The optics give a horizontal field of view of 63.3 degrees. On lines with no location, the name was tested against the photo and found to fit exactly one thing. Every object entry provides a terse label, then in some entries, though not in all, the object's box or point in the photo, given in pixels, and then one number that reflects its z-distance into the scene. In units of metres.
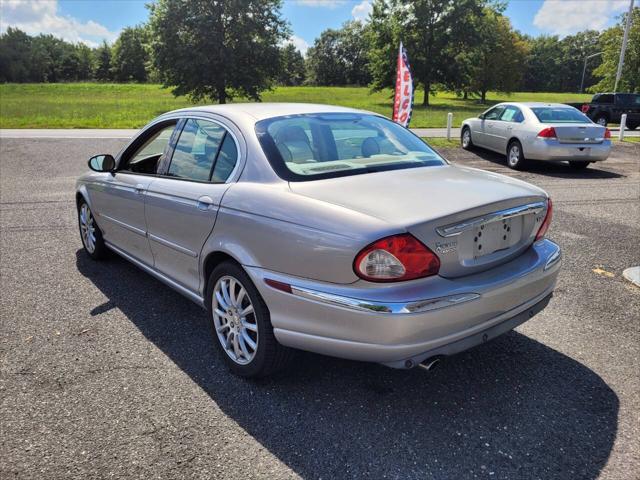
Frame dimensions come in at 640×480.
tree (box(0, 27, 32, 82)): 85.31
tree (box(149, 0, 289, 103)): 34.41
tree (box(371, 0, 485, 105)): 44.56
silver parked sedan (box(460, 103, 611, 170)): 11.30
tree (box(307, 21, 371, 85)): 108.97
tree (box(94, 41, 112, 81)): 107.29
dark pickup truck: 24.03
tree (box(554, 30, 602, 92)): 102.12
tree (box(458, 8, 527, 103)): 53.30
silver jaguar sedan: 2.43
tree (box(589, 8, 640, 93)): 42.03
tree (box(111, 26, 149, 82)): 98.49
